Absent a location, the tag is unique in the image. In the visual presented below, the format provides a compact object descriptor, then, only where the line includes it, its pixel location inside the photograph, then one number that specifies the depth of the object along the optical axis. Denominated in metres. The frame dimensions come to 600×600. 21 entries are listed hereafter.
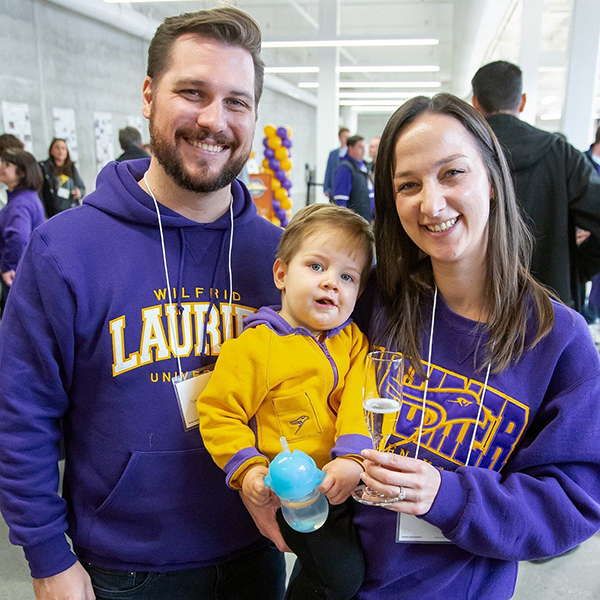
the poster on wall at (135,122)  10.33
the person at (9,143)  4.91
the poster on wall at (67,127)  8.38
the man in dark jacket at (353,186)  7.12
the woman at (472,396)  1.11
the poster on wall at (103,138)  9.39
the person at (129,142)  5.71
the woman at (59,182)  6.67
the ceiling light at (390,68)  12.45
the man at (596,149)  4.65
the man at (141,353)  1.28
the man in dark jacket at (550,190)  2.62
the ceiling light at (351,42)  9.73
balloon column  9.26
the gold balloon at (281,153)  9.34
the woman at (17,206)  4.45
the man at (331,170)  9.48
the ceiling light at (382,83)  15.87
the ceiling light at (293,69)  11.95
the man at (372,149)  8.11
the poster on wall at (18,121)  7.34
